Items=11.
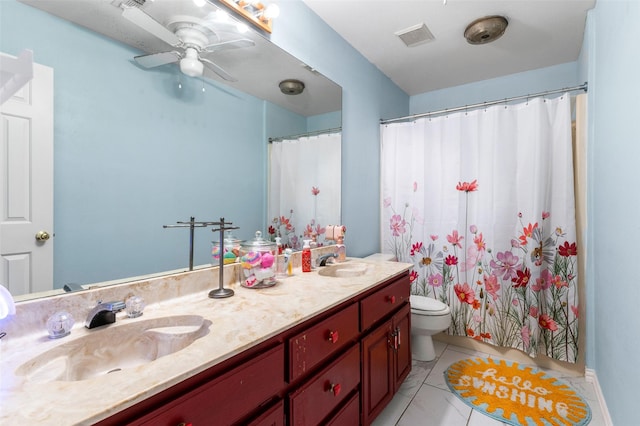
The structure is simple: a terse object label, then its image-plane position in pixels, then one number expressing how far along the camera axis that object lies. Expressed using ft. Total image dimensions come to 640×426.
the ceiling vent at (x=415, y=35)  6.95
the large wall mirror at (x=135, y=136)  2.96
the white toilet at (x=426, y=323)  6.95
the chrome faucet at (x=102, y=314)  2.91
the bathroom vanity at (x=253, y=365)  1.90
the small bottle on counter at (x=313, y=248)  6.15
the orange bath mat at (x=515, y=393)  5.36
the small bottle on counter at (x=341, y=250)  6.62
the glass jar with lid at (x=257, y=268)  4.37
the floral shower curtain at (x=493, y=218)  6.71
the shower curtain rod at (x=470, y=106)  6.52
